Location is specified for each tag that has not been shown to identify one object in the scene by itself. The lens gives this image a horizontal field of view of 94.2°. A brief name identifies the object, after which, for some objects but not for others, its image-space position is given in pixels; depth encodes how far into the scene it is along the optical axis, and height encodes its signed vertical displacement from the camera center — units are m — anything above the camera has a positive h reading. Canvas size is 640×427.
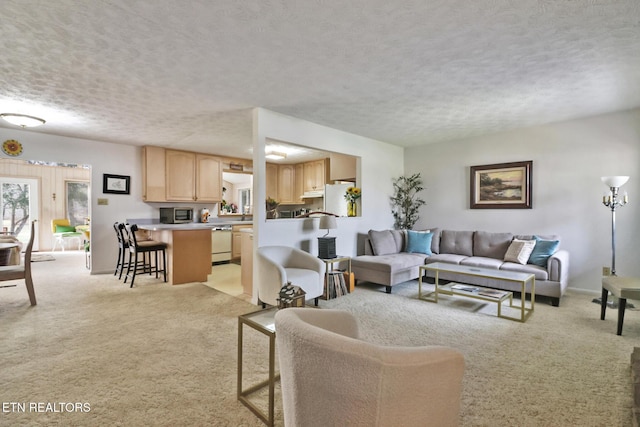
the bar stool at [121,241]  4.88 -0.53
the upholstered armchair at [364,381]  0.86 -0.53
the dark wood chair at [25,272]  3.39 -0.73
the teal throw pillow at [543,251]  3.91 -0.54
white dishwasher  6.45 -0.76
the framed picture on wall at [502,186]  4.71 +0.41
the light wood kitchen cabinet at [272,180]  7.67 +0.76
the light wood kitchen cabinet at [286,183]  7.72 +0.69
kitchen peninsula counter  4.71 -0.68
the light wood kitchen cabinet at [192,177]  6.11 +0.70
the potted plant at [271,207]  5.11 +0.05
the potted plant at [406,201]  5.91 +0.17
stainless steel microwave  5.99 -0.12
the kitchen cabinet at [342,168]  5.54 +0.81
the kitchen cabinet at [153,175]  5.82 +0.69
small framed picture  5.54 +0.49
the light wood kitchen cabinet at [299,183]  7.55 +0.69
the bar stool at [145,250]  4.57 -0.65
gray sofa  3.69 -0.72
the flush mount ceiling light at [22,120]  3.63 +1.13
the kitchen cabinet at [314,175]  7.09 +0.85
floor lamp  3.54 +0.13
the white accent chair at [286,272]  3.16 -0.72
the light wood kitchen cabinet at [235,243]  6.76 -0.76
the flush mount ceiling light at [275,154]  5.85 +1.10
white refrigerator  5.50 +0.21
